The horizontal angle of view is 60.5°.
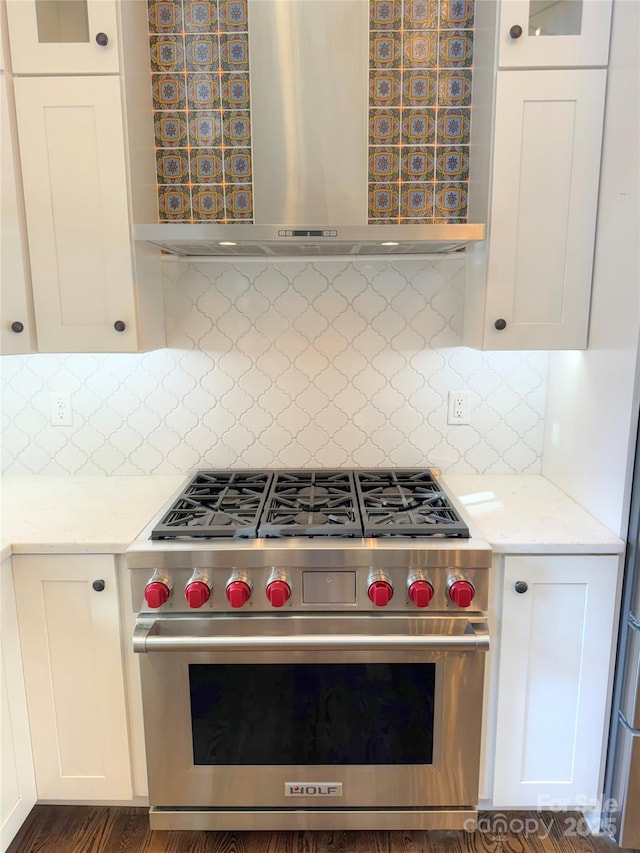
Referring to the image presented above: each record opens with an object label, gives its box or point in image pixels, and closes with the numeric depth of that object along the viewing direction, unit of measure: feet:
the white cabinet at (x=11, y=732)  4.91
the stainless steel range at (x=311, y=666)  4.66
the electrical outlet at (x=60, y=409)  6.55
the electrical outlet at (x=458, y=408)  6.55
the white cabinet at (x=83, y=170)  4.96
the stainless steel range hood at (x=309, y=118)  5.12
